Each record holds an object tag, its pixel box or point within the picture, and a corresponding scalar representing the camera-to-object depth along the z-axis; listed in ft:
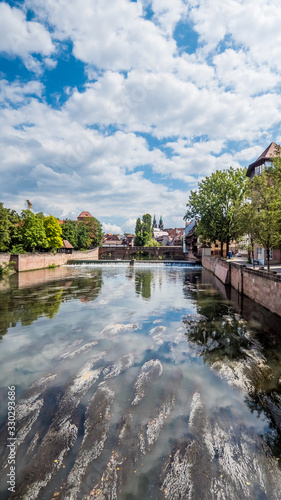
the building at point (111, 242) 545.44
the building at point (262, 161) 126.11
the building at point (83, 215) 446.97
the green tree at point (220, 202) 133.69
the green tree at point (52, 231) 206.80
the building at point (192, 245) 231.91
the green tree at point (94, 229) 331.22
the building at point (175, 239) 479.74
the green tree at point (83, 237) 288.67
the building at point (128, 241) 526.16
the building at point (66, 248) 243.60
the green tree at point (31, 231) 172.04
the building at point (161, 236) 580.71
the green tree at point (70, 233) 265.54
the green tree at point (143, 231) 357.61
